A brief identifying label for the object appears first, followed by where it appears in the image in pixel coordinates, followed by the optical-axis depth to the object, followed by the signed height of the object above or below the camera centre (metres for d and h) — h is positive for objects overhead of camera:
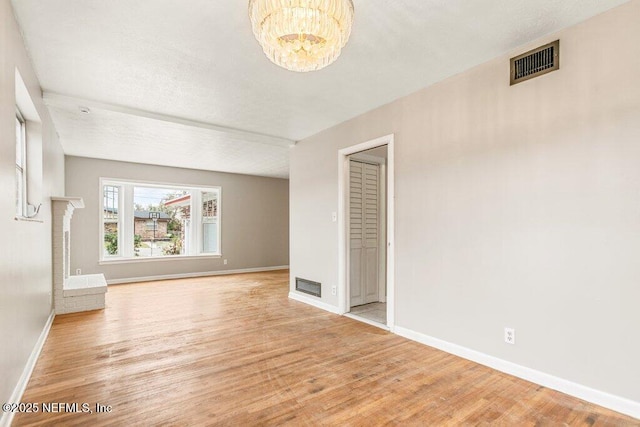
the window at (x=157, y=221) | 6.41 -0.13
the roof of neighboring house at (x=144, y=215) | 6.69 -0.01
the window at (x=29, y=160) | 2.76 +0.52
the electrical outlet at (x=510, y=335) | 2.41 -0.92
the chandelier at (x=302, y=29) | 1.41 +0.85
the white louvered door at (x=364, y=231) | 4.34 -0.24
